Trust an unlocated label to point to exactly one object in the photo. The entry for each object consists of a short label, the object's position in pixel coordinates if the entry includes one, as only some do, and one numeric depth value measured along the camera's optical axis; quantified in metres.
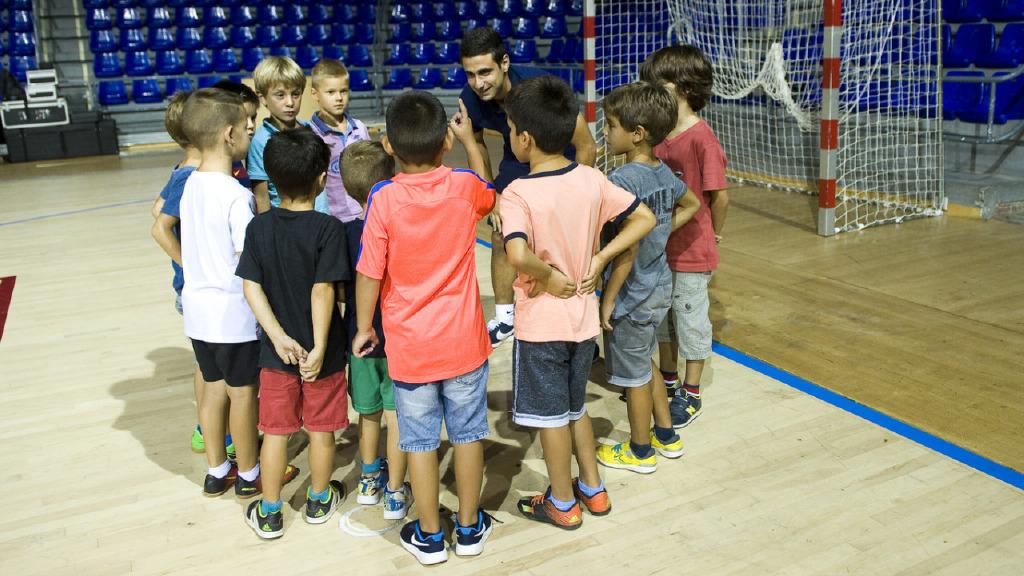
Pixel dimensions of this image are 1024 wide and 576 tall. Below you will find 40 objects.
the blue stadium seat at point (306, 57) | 12.79
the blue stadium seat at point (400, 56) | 13.39
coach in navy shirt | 3.25
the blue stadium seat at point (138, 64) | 12.02
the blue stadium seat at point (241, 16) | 12.85
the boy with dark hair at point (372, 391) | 2.47
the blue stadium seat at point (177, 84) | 12.12
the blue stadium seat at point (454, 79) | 13.16
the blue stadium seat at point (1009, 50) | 6.97
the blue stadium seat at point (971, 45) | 7.23
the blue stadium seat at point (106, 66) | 11.98
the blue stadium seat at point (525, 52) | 12.71
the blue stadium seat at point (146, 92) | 11.95
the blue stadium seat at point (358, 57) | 13.24
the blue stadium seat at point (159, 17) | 12.41
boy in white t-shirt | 2.48
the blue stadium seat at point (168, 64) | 12.16
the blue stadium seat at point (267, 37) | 12.75
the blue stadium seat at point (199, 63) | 12.34
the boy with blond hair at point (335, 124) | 3.20
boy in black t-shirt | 2.33
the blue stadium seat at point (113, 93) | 11.83
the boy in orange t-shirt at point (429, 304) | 2.23
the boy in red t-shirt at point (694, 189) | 3.07
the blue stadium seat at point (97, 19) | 12.09
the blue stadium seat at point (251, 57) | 12.61
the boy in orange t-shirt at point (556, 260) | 2.28
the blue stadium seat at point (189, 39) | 12.41
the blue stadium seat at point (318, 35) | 13.05
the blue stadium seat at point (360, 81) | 13.20
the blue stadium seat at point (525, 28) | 12.89
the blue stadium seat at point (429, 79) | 13.12
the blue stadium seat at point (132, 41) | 12.20
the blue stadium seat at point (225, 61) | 12.42
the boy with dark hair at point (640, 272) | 2.58
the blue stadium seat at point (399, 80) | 13.18
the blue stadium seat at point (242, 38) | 12.63
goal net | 6.39
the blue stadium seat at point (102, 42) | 12.04
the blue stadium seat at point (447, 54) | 13.30
